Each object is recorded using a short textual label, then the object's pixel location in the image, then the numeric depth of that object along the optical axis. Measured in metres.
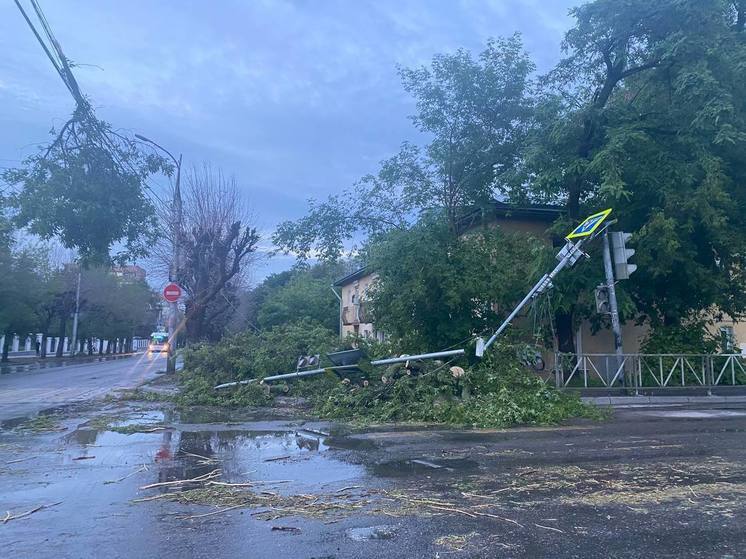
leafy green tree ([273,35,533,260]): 19.11
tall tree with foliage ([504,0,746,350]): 16.39
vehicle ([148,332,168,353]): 51.05
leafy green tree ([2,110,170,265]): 9.93
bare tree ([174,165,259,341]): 25.94
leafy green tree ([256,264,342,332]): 47.41
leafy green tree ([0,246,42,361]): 37.38
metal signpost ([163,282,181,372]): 21.42
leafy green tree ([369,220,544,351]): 16.53
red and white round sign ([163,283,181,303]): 21.38
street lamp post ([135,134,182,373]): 22.86
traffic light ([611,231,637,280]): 15.89
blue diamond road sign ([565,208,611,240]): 13.65
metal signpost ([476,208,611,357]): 13.70
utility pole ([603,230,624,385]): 16.11
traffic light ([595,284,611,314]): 16.36
